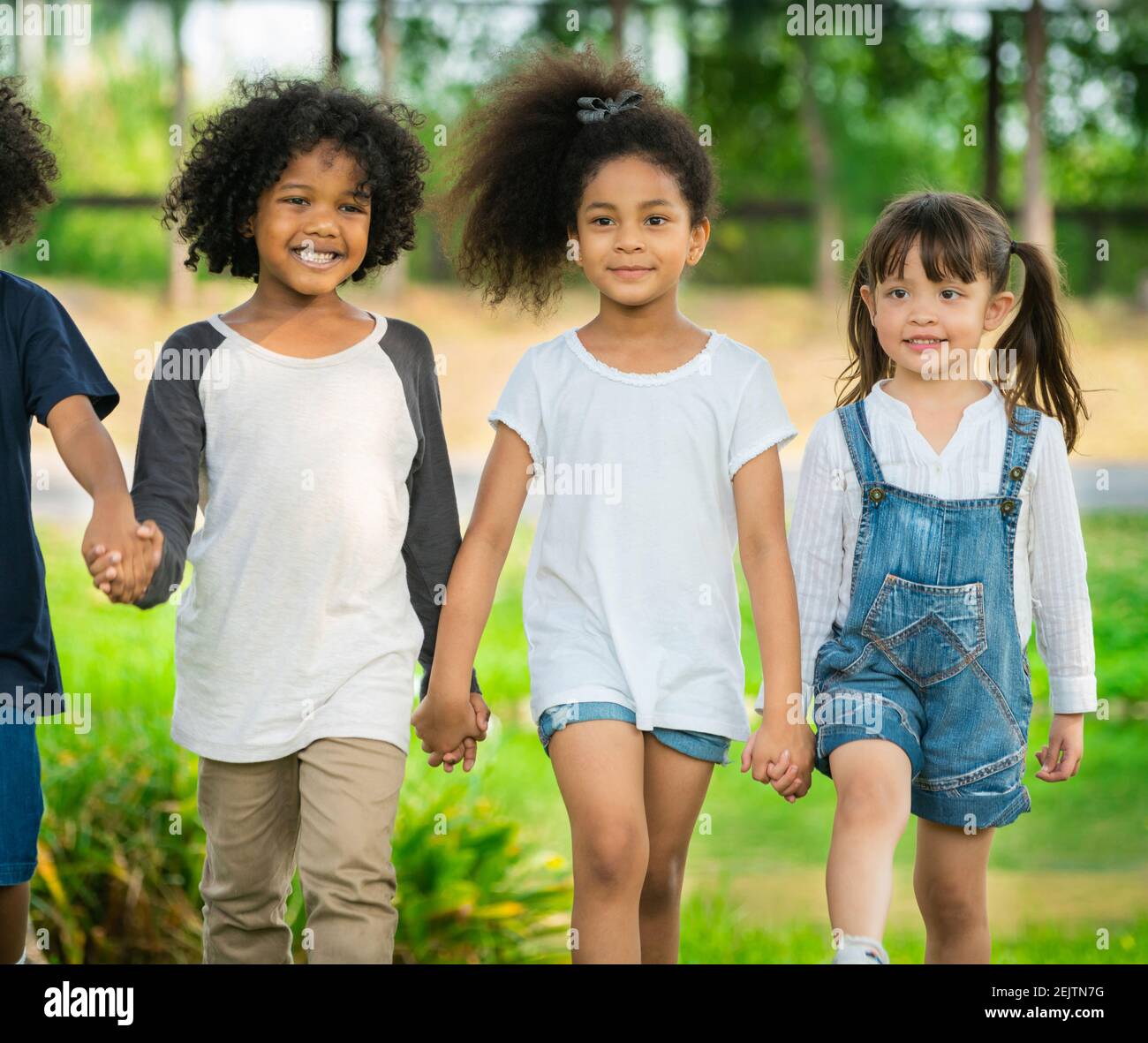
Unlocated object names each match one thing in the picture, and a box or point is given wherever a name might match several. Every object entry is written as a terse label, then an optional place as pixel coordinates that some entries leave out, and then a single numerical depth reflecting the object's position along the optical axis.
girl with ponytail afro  2.72
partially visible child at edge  2.68
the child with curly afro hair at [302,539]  2.66
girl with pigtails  2.80
